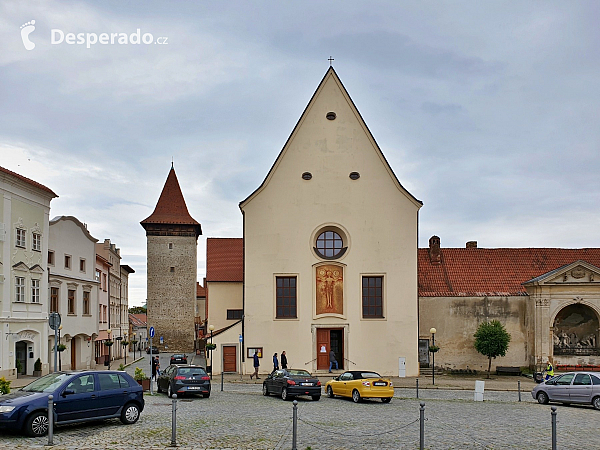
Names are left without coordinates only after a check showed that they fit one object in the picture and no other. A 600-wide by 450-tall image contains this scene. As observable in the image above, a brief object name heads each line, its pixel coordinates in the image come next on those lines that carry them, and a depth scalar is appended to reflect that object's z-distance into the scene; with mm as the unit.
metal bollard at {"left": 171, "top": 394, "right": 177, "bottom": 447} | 13534
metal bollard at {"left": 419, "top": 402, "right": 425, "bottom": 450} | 13088
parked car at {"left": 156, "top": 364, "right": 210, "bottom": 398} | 24531
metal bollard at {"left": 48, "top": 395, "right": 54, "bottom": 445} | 13180
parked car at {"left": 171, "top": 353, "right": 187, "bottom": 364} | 45794
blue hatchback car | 13727
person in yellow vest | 31625
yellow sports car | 23141
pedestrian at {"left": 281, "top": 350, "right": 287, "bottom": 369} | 34269
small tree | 38344
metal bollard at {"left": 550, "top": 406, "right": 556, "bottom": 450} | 12758
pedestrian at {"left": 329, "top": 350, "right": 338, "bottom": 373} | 37375
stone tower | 73625
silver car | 22562
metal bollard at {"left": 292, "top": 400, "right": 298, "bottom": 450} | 12820
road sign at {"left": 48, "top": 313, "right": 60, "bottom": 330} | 22344
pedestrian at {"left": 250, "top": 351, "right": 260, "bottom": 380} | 35359
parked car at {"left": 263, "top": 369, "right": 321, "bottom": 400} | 23703
